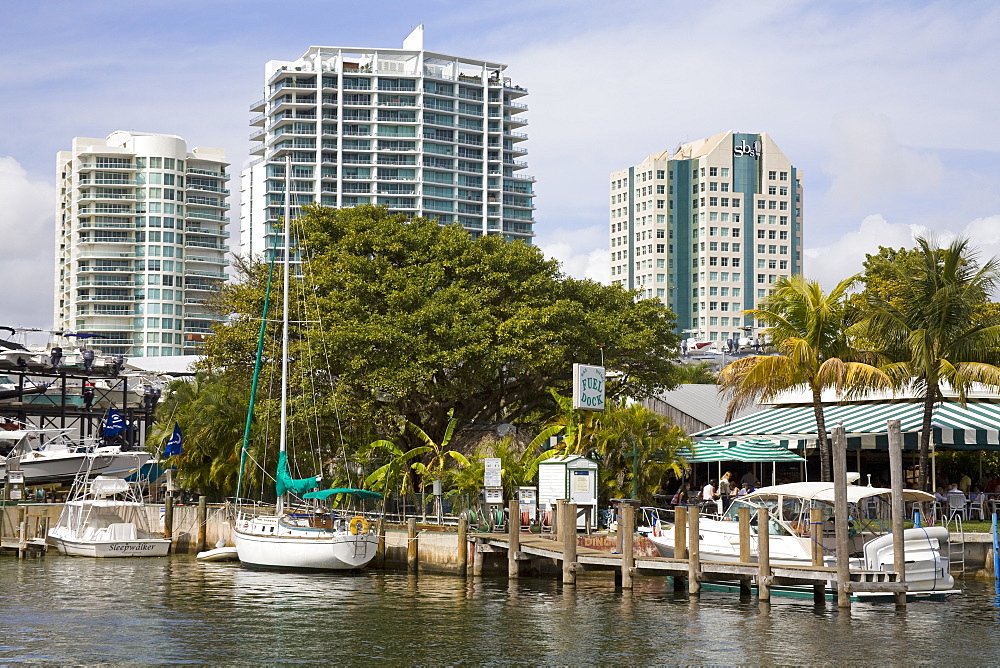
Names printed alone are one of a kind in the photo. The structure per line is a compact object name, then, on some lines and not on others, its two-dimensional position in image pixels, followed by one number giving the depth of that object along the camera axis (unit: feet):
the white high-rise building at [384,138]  599.16
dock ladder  112.57
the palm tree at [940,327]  124.16
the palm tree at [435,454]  133.69
